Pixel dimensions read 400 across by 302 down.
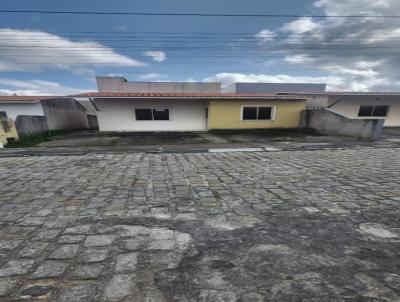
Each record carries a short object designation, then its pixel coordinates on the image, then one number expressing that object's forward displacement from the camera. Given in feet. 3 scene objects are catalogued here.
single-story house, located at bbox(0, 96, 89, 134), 36.60
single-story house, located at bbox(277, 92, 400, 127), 45.57
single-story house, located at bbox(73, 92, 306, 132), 43.67
